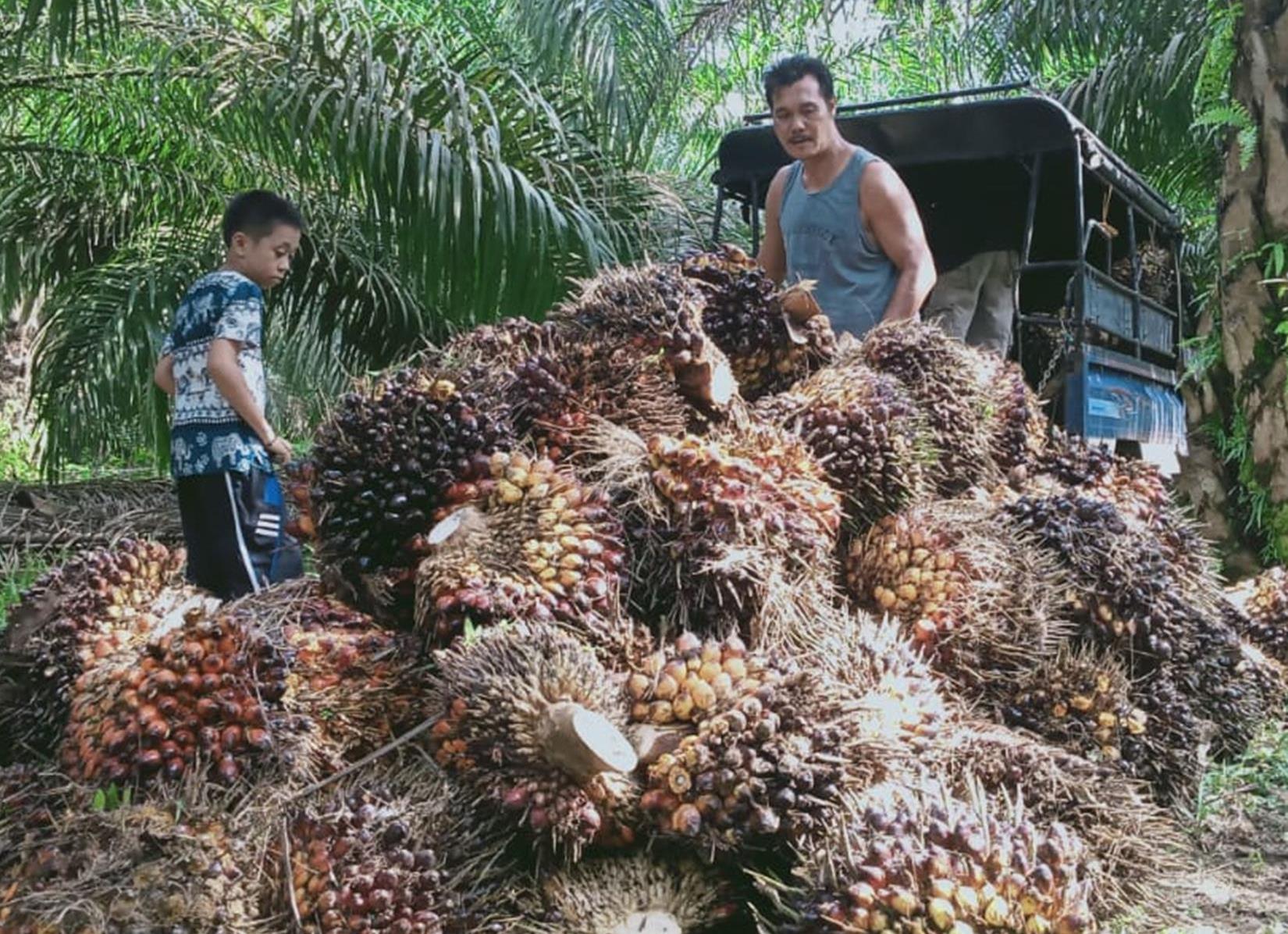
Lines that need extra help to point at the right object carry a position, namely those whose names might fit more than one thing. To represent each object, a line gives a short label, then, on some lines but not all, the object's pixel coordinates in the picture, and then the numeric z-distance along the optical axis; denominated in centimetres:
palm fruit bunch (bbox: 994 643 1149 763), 248
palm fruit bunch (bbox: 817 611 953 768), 207
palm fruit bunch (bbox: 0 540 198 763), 237
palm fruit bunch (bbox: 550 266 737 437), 257
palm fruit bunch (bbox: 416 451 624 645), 212
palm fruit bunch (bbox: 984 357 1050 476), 318
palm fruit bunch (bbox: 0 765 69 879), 185
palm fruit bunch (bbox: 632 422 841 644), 224
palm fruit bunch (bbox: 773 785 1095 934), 170
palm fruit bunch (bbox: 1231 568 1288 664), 363
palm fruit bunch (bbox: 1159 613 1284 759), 274
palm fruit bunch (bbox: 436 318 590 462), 251
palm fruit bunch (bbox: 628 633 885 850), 186
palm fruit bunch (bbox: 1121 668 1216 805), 261
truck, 490
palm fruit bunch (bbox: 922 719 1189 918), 210
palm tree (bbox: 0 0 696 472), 563
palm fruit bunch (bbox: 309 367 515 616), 237
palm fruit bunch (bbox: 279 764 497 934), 175
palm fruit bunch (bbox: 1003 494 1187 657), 263
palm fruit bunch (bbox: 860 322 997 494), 293
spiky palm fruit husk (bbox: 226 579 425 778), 203
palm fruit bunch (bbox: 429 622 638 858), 184
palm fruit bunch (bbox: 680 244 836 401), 293
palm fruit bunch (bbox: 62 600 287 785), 192
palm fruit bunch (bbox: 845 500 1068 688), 251
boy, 357
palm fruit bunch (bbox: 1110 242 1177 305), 660
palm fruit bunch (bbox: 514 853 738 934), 184
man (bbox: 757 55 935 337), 373
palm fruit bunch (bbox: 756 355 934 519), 267
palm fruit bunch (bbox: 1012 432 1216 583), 309
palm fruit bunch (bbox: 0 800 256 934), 166
